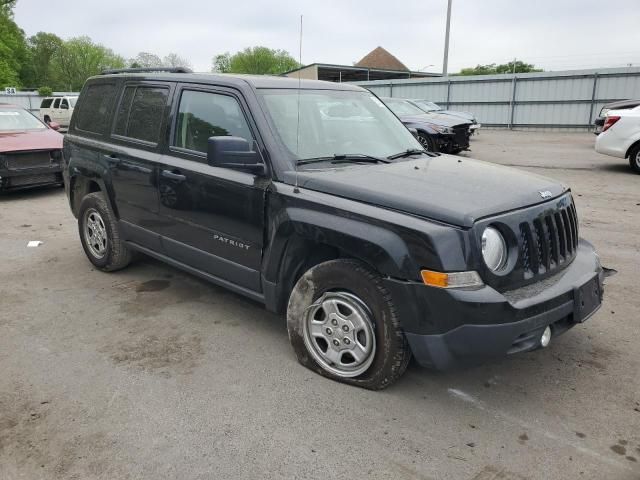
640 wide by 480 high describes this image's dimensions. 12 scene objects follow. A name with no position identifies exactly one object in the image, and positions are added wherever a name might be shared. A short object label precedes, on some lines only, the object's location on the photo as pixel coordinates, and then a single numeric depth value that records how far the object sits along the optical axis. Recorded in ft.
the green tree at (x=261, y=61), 292.92
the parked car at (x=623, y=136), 35.58
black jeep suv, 9.35
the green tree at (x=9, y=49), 201.36
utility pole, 94.17
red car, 29.73
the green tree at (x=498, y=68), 270.05
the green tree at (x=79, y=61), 263.70
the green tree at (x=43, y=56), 246.27
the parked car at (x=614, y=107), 46.44
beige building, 128.57
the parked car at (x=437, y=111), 51.21
